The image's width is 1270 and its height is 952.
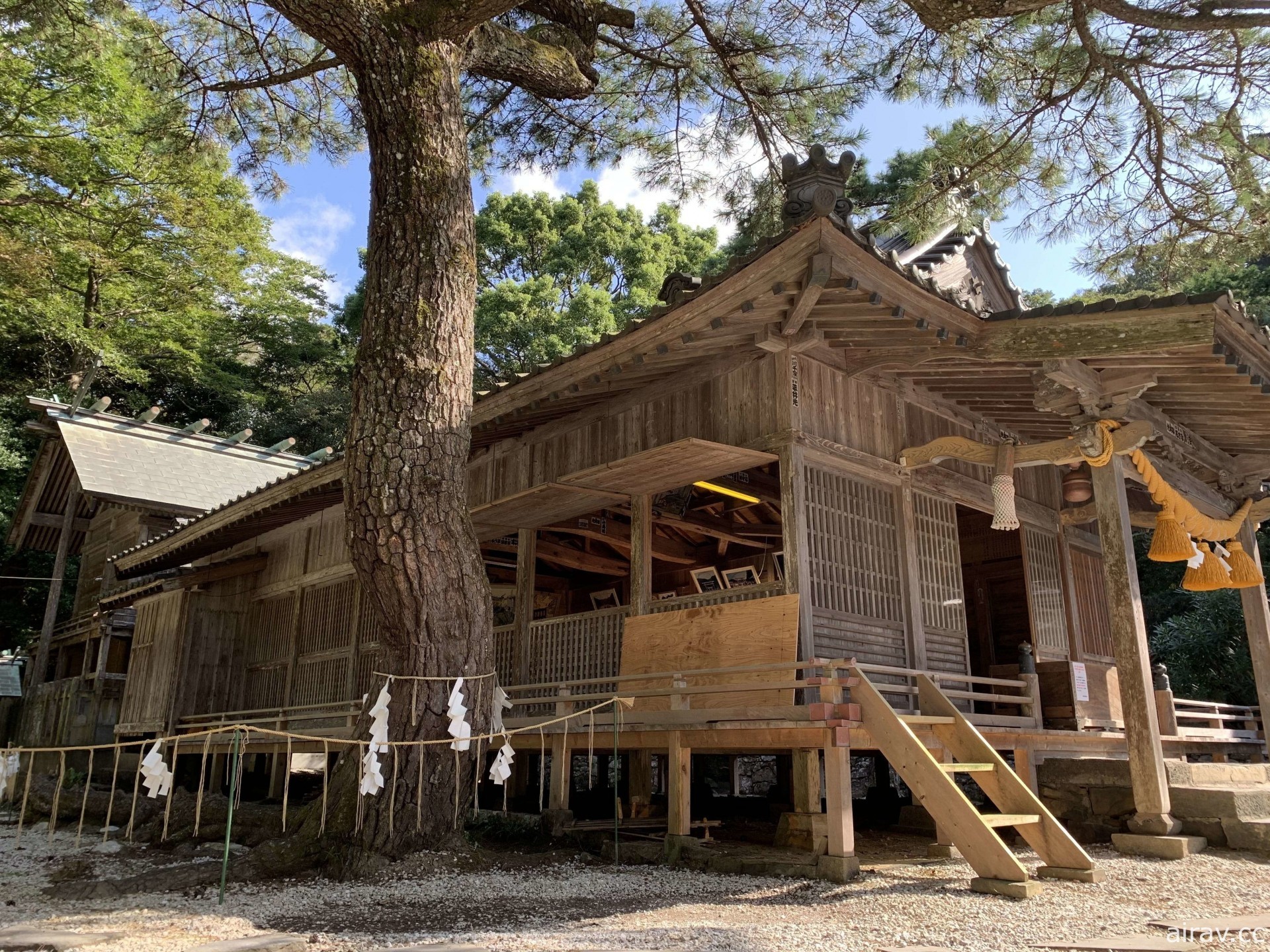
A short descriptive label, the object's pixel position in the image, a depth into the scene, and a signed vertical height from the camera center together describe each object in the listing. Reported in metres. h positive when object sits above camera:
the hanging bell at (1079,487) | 10.15 +2.71
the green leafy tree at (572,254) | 28.06 +15.04
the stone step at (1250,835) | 6.73 -0.64
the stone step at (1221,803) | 6.85 -0.43
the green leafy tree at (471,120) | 6.45 +5.35
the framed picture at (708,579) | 10.42 +1.76
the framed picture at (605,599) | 12.63 +1.90
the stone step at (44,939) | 3.95 -0.87
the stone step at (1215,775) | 7.27 -0.25
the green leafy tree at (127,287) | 23.55 +13.14
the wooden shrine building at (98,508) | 16.77 +4.67
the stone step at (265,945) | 3.86 -0.85
